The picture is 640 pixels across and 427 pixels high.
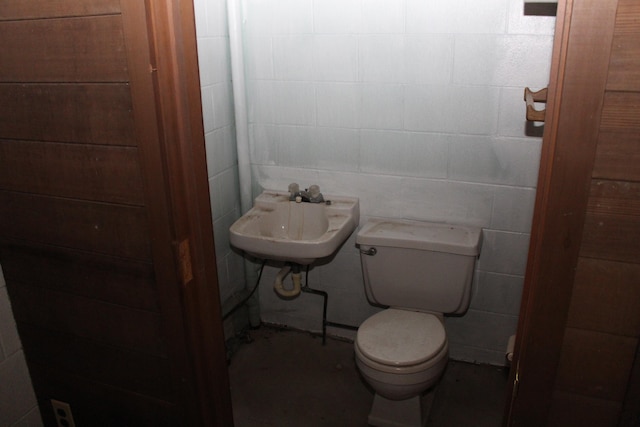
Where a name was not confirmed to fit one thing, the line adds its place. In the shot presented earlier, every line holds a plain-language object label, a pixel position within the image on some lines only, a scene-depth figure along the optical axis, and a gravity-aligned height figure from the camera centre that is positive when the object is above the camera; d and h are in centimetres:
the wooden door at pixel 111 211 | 113 -37
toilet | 196 -106
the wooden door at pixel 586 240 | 84 -33
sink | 212 -74
